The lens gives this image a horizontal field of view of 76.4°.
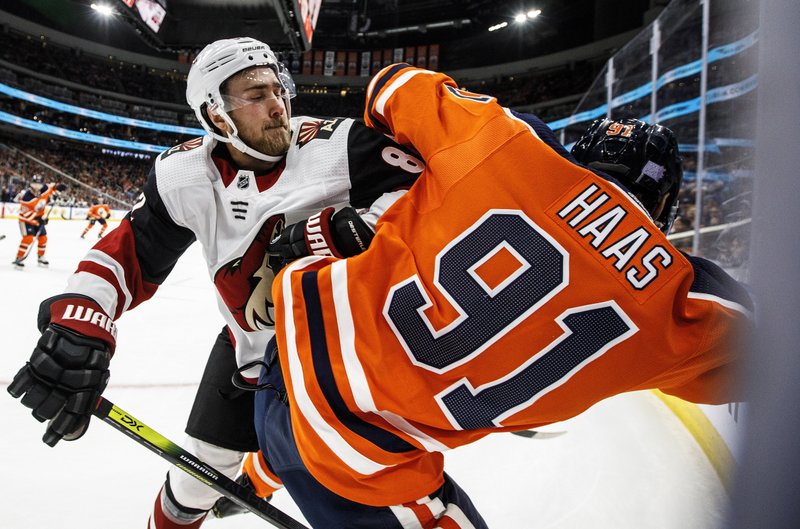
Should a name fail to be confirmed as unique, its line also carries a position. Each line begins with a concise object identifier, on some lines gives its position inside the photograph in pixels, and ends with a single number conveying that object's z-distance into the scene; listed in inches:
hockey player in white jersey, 43.8
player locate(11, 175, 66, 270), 243.2
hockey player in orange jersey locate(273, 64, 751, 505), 23.8
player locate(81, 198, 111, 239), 397.4
